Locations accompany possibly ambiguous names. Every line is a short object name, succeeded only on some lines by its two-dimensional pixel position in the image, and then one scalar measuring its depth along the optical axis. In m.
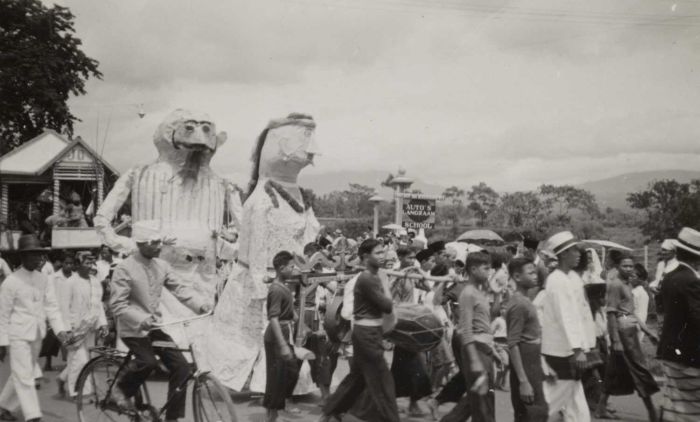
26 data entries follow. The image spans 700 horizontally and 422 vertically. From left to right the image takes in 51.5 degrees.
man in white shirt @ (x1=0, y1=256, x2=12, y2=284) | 10.26
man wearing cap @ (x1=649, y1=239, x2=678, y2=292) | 9.70
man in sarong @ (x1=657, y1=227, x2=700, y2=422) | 5.08
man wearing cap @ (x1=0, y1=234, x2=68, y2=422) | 6.38
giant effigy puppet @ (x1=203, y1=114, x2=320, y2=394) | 7.95
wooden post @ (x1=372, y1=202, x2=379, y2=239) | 16.93
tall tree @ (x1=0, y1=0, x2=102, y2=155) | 24.70
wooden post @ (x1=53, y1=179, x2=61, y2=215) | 19.80
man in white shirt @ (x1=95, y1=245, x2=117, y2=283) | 11.84
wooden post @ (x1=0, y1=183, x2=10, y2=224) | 21.09
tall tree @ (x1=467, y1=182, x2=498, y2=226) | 43.62
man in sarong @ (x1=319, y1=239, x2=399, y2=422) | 5.87
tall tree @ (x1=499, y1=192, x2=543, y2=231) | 35.12
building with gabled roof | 20.41
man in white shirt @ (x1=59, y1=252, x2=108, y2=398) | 8.12
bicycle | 5.42
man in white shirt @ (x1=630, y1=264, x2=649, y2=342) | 9.08
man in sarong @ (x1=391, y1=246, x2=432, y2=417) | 7.02
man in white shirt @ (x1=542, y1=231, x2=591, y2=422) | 5.67
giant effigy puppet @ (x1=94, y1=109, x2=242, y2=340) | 8.89
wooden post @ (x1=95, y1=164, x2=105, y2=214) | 19.75
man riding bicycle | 5.58
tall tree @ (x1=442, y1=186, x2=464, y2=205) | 53.53
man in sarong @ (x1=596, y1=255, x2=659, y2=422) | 7.11
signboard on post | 16.02
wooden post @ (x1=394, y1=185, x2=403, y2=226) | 16.26
